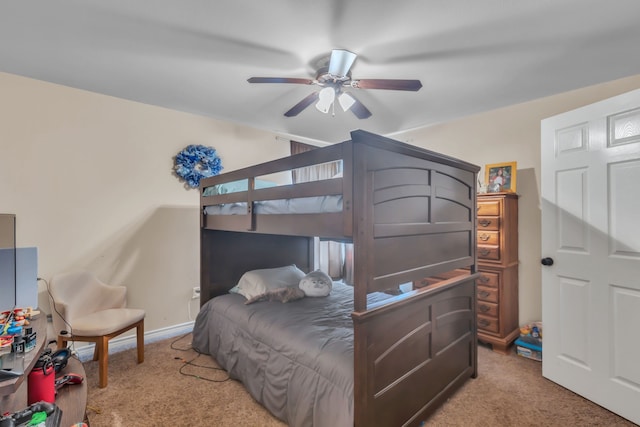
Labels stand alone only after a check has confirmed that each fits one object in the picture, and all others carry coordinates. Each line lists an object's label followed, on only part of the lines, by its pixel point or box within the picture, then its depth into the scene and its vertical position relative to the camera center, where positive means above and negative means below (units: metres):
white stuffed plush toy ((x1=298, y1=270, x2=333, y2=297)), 2.50 -0.61
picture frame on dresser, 2.88 +0.39
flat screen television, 1.89 -0.31
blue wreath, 3.01 +0.55
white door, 1.77 -0.25
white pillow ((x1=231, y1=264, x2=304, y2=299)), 2.51 -0.59
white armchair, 2.10 -0.79
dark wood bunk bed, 1.35 -0.19
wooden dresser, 2.67 -0.52
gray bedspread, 1.50 -0.85
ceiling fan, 1.91 +0.92
